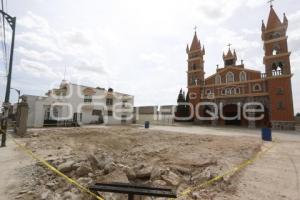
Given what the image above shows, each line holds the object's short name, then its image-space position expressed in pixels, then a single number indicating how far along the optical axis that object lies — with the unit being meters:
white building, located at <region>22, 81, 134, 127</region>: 25.84
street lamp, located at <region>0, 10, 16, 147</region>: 9.89
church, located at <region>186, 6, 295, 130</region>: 26.30
